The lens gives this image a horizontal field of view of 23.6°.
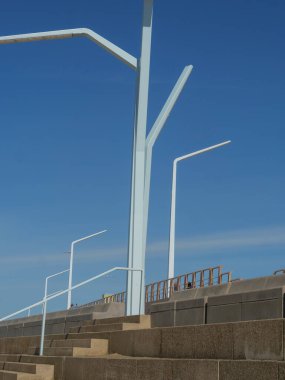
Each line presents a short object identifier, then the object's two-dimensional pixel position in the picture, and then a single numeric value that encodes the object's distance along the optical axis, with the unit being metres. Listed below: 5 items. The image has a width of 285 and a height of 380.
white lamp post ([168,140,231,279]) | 31.53
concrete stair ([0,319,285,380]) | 7.59
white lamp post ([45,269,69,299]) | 46.21
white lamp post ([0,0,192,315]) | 17.66
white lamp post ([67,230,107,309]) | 47.03
